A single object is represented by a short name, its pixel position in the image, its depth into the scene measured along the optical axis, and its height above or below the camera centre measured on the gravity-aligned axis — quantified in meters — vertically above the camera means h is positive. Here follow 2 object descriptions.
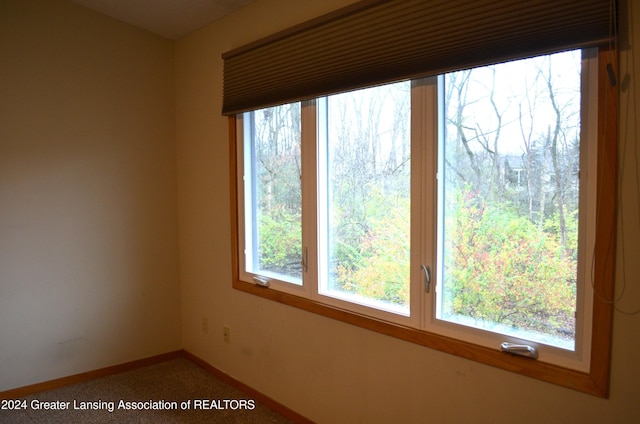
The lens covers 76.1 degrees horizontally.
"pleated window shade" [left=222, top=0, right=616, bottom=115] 1.30 +0.60
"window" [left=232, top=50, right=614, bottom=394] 1.38 -0.08
